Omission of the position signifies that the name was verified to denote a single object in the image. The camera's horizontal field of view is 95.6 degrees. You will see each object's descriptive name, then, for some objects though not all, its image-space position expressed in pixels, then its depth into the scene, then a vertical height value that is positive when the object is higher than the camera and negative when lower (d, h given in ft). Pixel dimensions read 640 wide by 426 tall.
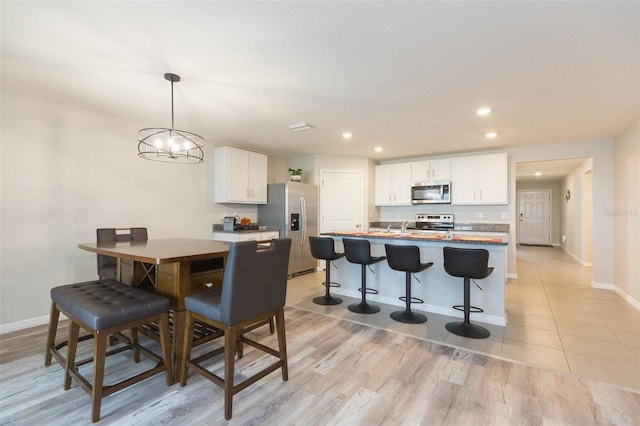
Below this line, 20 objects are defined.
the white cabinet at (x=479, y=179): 16.60 +2.11
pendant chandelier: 8.31 +2.31
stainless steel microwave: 18.07 +1.45
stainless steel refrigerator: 17.06 -0.03
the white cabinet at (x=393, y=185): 19.59 +2.08
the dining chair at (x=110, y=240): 9.25 -0.90
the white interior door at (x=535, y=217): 31.89 -0.22
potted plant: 18.42 +2.52
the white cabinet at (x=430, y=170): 18.20 +2.88
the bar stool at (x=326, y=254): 12.04 -1.66
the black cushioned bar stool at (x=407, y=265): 9.98 -1.77
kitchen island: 10.07 -2.62
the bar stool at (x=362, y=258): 11.17 -1.71
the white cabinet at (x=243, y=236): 15.11 -1.15
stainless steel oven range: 18.72 -0.48
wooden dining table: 6.39 -1.39
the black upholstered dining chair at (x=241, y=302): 5.57 -1.82
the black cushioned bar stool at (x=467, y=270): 8.87 -1.73
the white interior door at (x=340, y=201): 19.24 +0.93
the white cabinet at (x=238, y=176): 15.58 +2.15
